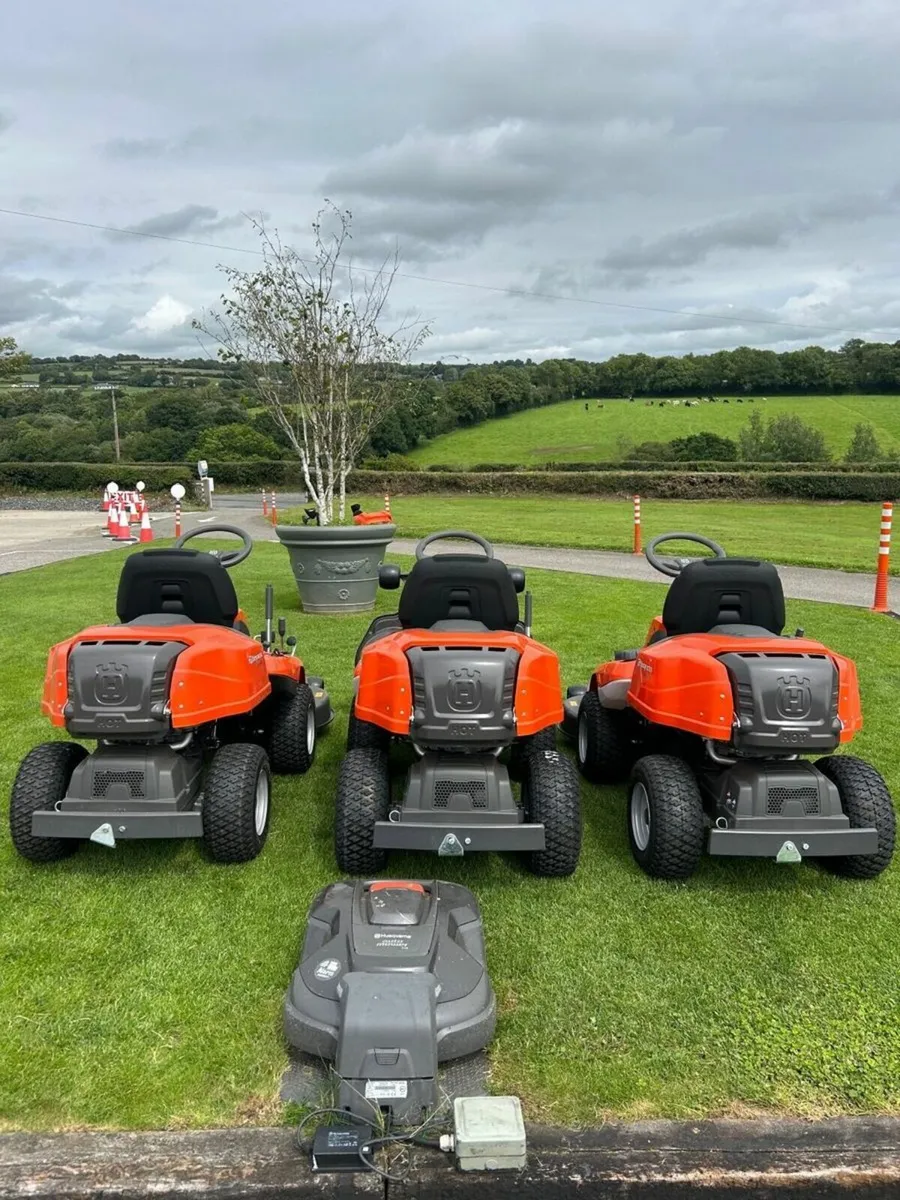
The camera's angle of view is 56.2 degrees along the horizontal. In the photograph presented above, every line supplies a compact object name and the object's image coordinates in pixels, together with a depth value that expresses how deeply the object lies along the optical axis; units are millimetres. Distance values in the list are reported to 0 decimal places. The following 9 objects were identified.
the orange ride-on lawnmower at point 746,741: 3318
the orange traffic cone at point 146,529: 17922
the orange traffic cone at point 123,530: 18656
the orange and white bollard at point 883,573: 9844
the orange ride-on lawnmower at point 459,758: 3402
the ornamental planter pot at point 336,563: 8492
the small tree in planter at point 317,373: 9977
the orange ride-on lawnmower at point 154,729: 3428
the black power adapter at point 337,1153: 2156
